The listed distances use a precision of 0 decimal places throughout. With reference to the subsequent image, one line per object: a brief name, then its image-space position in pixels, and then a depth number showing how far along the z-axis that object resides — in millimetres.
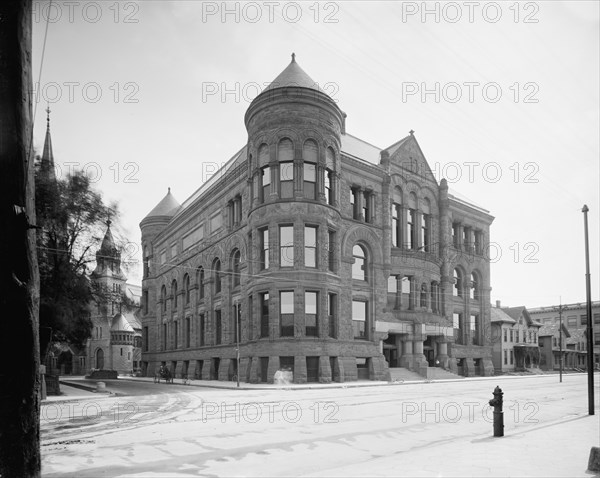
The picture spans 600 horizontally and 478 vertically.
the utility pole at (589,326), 14812
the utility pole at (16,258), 5160
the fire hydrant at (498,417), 10422
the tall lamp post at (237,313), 37453
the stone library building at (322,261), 33781
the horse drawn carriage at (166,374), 38500
